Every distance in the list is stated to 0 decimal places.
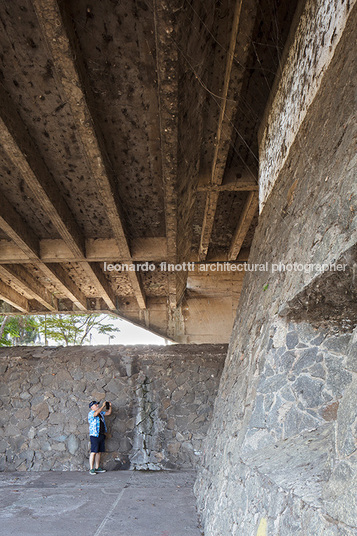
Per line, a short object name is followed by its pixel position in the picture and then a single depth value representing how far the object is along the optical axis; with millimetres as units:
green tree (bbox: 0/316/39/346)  15666
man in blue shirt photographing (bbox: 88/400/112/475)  6793
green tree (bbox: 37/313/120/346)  18766
